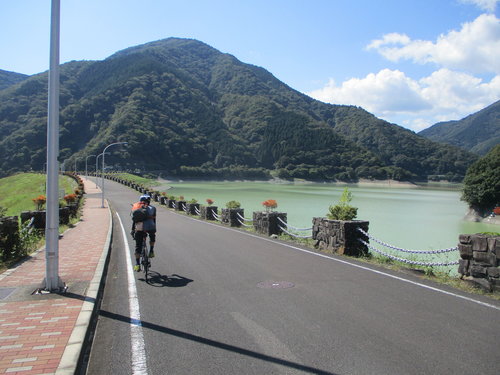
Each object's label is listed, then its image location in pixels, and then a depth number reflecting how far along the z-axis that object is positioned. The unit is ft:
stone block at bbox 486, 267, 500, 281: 21.42
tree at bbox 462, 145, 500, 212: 139.03
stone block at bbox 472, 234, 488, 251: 22.27
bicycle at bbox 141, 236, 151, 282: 25.90
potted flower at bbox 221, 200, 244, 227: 65.62
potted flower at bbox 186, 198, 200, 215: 91.04
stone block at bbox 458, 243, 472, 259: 23.36
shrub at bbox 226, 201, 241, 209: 68.65
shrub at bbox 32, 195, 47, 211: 50.76
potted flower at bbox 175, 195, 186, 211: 104.21
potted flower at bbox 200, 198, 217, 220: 79.10
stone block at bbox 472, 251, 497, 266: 21.86
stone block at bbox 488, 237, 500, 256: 21.40
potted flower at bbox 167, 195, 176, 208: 115.24
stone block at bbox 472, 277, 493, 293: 21.79
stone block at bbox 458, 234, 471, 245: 23.31
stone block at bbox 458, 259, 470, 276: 23.67
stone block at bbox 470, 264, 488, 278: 22.34
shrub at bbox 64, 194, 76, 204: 76.34
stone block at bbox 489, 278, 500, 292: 21.34
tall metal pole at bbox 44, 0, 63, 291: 21.30
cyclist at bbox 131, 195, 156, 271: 26.58
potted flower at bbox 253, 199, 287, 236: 51.49
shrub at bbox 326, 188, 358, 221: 38.68
